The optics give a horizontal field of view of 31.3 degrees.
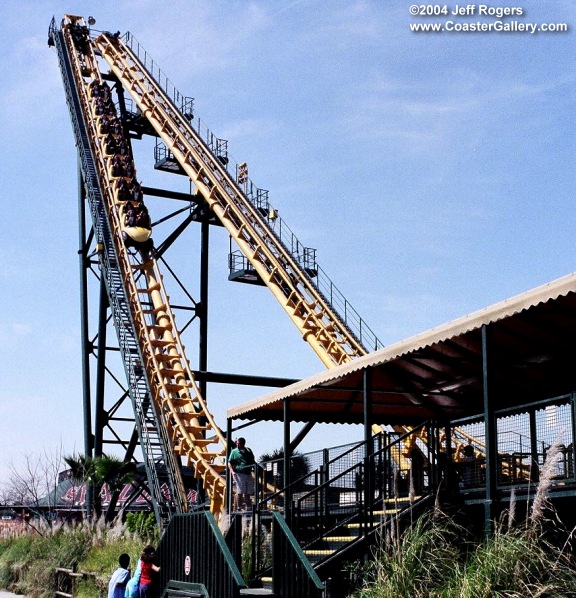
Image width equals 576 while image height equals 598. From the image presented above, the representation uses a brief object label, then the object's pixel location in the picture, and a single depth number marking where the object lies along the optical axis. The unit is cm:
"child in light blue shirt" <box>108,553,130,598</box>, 1500
